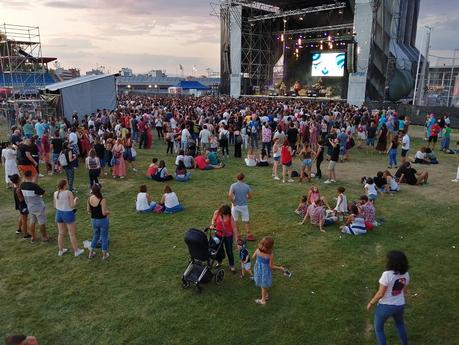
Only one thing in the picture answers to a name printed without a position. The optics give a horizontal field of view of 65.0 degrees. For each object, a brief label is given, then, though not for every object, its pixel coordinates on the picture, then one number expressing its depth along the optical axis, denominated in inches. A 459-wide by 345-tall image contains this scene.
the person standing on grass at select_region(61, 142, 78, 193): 394.3
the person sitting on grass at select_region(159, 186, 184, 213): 360.2
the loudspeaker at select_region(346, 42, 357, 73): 1153.2
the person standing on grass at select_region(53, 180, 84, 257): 252.7
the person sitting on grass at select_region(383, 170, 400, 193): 431.5
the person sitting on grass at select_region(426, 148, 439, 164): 586.4
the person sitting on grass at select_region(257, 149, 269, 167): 568.7
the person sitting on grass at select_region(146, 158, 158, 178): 486.6
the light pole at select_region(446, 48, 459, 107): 1087.3
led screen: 1475.1
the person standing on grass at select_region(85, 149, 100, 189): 394.3
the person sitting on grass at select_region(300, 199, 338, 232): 326.0
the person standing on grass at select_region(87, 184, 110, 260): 247.8
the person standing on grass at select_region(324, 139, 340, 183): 454.6
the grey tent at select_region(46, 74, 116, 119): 879.1
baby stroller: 217.5
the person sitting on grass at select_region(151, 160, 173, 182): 484.4
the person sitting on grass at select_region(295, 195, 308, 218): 351.9
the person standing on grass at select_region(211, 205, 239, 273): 231.3
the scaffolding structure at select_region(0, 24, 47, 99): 861.4
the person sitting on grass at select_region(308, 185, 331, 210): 339.0
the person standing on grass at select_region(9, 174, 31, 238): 285.5
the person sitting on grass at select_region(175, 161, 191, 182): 484.1
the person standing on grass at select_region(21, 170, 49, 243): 268.5
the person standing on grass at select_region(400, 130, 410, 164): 537.1
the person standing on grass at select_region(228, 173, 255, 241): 288.0
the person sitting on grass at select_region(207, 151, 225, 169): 556.7
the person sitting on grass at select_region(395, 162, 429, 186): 464.8
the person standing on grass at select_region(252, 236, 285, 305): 203.0
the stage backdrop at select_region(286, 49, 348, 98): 1502.2
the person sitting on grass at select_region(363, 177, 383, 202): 367.9
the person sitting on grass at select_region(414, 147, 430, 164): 586.9
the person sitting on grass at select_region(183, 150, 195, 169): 548.4
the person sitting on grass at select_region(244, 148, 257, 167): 570.9
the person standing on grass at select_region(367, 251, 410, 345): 155.6
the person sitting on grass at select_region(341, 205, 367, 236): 313.9
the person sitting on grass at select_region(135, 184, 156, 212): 361.1
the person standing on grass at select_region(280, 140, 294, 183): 459.2
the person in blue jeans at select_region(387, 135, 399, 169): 526.6
